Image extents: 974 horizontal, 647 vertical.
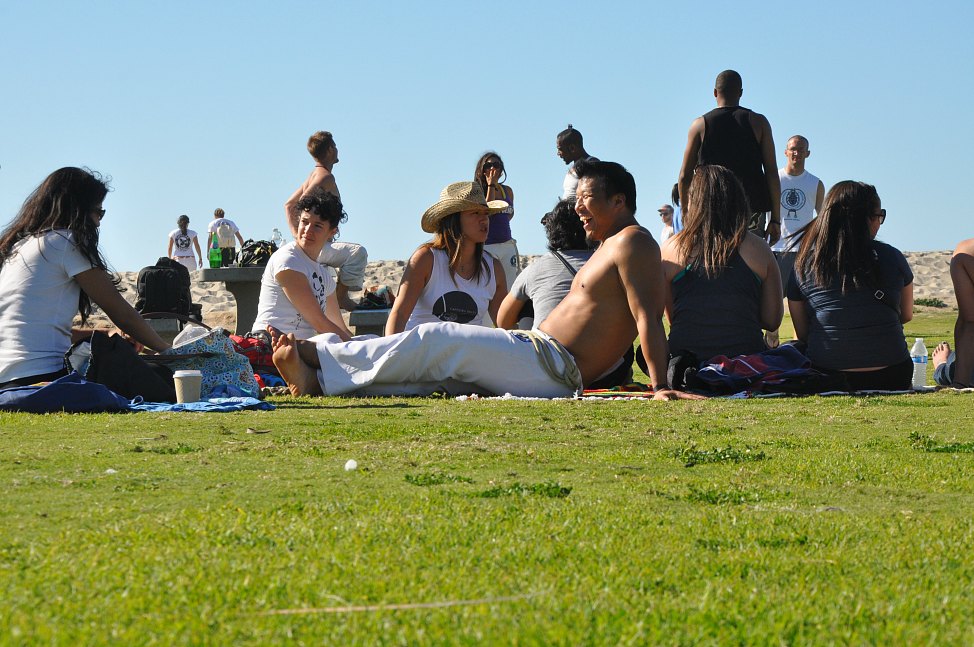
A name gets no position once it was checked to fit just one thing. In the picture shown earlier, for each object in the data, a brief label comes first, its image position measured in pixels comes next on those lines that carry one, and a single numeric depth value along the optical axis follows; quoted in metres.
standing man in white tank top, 24.42
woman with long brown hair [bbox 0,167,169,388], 13.52
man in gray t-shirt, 16.70
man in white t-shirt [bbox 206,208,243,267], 44.58
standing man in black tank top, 19.84
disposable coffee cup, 13.94
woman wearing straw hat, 17.52
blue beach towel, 13.01
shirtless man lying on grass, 15.18
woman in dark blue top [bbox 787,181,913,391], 15.56
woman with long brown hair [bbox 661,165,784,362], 15.54
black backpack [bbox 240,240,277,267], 27.71
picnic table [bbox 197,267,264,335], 26.85
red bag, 17.88
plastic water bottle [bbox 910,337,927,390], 18.55
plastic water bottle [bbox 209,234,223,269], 27.73
